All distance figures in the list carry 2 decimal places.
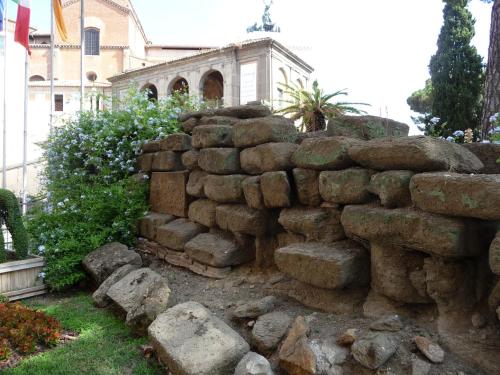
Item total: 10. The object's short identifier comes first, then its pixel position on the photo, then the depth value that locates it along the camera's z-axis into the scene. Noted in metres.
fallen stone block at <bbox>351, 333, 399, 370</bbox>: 2.15
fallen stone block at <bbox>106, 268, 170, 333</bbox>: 3.31
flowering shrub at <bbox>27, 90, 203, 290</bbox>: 4.64
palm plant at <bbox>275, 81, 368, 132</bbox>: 5.88
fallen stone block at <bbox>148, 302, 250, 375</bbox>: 2.57
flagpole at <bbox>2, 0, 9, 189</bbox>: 8.39
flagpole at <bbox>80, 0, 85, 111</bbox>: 9.96
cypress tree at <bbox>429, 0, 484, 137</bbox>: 13.79
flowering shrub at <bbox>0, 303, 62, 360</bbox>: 3.10
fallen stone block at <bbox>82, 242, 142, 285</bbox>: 4.32
